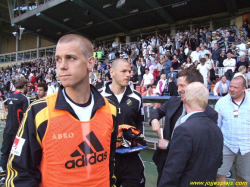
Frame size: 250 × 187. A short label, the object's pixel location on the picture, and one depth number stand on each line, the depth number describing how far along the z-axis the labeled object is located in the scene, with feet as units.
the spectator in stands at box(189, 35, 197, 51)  44.83
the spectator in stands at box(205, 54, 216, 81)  32.91
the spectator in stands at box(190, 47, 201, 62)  36.82
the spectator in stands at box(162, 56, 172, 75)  38.59
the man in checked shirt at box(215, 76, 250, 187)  10.09
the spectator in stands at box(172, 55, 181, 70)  40.36
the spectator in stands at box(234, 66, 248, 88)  26.92
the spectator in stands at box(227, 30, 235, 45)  39.72
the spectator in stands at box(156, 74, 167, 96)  33.46
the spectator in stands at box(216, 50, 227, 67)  34.37
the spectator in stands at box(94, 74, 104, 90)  37.57
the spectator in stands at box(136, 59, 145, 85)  42.60
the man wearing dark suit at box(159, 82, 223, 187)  5.75
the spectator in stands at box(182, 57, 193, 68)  35.19
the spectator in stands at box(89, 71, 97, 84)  46.52
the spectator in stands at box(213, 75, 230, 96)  28.37
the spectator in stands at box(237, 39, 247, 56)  34.59
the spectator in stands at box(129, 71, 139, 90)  40.51
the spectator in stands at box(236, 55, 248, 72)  30.92
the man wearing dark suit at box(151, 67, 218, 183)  8.18
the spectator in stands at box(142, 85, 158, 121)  19.26
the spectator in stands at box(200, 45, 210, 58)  36.44
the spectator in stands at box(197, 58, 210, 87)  31.89
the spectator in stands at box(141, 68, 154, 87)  38.08
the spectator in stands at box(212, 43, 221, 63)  36.14
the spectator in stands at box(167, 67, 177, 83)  36.28
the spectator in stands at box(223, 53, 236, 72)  32.07
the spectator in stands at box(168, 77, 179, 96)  31.71
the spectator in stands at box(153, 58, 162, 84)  41.20
